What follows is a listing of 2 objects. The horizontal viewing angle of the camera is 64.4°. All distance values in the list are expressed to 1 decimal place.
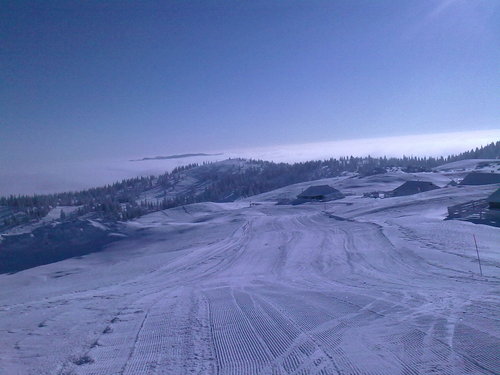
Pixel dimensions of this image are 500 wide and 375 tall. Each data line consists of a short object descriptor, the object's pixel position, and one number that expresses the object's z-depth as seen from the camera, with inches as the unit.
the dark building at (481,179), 2491.4
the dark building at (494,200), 1211.4
